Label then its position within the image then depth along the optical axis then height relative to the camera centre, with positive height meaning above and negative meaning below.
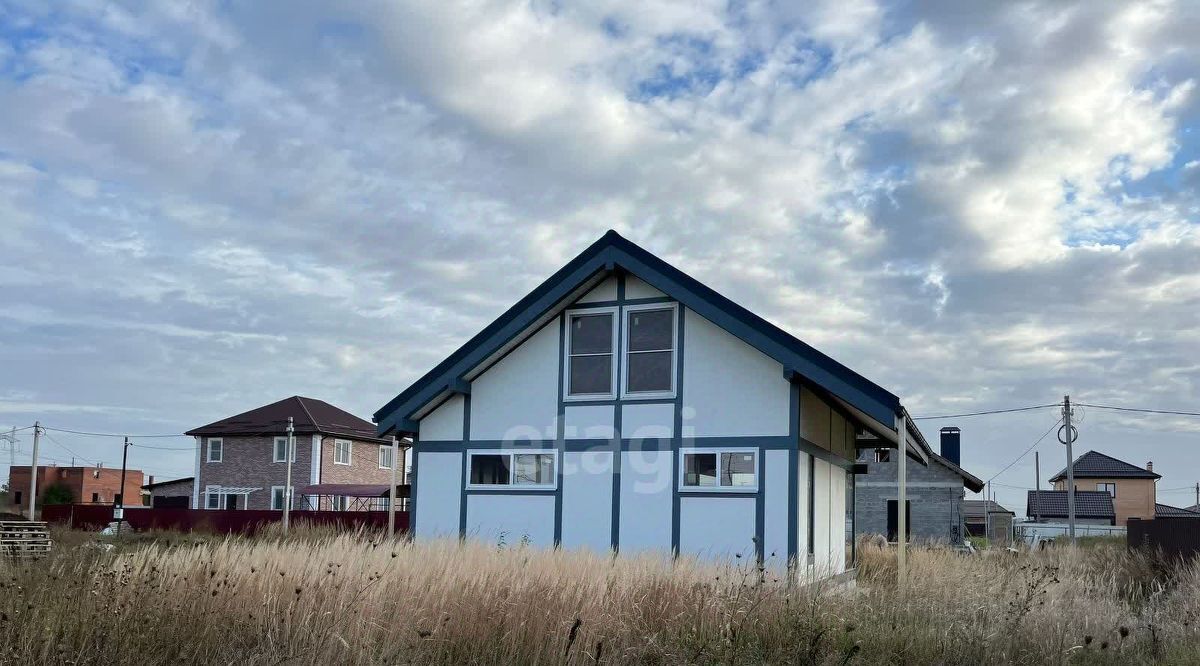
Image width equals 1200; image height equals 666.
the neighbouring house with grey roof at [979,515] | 61.67 -2.67
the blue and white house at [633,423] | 16.89 +0.72
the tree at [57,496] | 72.00 -2.90
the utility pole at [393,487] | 19.86 -0.50
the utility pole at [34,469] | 45.53 -0.75
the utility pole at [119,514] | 39.65 -2.23
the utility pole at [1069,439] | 38.47 +1.34
